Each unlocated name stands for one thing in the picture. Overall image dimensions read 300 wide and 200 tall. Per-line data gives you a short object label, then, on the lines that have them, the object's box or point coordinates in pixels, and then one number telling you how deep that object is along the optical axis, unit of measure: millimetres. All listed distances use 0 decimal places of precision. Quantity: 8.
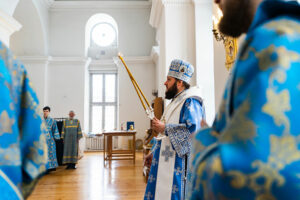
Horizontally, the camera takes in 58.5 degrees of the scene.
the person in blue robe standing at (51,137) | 6812
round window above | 14211
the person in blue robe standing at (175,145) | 2463
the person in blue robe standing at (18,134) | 876
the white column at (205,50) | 5918
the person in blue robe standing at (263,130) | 552
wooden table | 8391
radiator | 12789
